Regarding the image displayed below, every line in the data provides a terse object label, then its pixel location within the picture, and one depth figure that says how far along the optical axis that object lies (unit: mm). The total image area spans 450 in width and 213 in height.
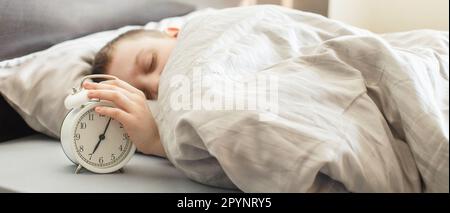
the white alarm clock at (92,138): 736
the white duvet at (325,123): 549
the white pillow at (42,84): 950
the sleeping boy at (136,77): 745
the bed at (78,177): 685
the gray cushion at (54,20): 987
